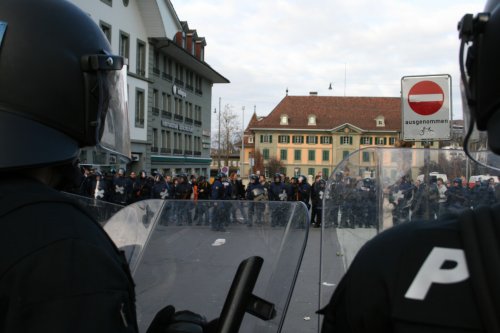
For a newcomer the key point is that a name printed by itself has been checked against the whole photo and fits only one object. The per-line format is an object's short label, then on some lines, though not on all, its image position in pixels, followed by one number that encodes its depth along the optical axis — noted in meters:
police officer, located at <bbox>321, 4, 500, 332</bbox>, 0.83
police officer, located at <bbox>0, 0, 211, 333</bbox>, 0.99
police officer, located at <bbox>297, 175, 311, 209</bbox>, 16.75
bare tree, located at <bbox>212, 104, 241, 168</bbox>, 55.44
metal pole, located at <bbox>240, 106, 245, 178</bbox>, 61.26
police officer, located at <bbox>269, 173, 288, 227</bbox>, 15.69
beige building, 71.69
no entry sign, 6.76
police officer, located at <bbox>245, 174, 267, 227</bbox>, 15.69
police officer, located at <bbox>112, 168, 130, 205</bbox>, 16.22
